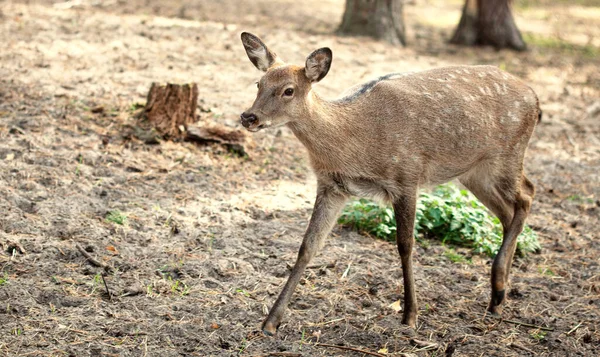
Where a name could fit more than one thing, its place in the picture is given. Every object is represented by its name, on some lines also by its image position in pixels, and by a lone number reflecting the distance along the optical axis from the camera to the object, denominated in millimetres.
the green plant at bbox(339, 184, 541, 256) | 13008
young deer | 10055
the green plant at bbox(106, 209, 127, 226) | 12011
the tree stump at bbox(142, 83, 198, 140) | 15039
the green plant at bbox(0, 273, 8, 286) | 9945
